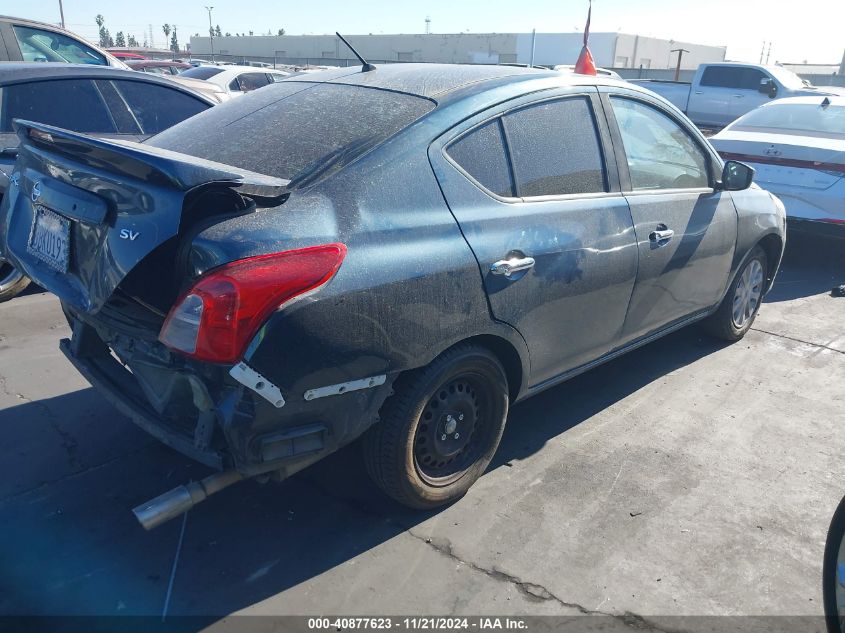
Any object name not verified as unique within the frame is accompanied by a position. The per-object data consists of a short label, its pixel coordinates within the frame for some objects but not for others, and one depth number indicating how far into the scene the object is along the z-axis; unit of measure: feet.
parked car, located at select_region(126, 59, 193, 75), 65.41
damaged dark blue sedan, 7.82
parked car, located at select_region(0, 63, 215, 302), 17.11
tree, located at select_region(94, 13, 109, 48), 297.00
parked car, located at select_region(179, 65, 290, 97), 49.65
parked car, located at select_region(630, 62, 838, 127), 52.26
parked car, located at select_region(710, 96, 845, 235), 21.74
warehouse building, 222.69
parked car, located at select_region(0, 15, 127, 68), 23.94
